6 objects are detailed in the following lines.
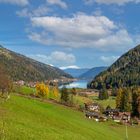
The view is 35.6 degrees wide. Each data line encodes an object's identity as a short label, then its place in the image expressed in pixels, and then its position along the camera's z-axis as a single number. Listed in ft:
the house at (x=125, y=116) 274.59
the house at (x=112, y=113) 305.99
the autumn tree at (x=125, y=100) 329.33
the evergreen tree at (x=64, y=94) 354.46
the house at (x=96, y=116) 251.30
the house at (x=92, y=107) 354.13
